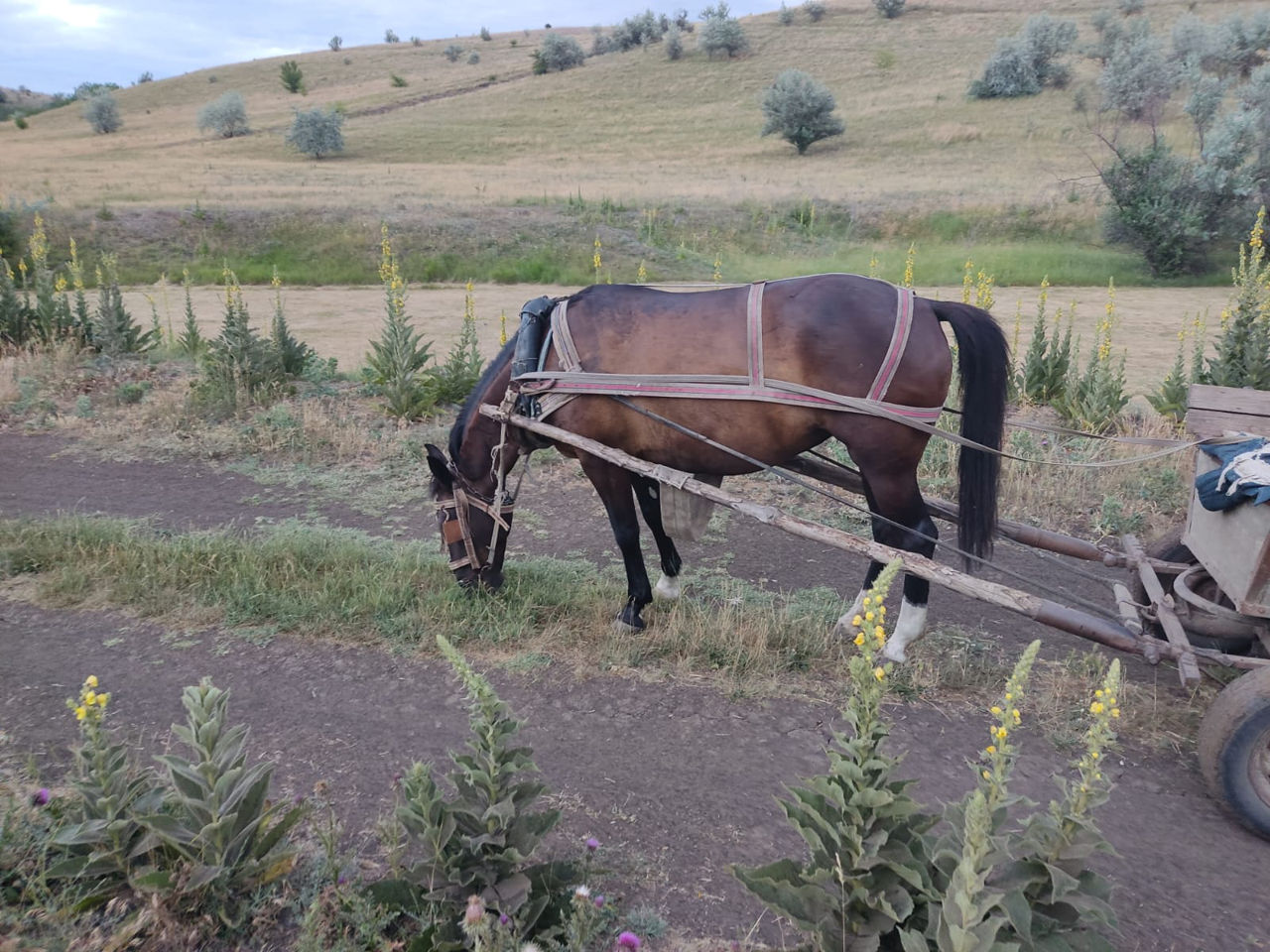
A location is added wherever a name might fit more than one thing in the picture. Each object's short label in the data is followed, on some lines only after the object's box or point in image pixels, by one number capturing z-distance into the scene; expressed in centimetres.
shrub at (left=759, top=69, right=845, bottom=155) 4025
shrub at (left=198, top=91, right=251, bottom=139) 5178
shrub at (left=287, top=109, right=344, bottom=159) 4316
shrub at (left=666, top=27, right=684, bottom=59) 6295
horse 425
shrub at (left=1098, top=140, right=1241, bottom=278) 2038
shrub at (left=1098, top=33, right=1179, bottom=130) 3108
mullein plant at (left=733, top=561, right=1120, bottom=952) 213
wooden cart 319
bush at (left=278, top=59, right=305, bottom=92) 6875
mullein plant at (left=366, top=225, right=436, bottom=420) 880
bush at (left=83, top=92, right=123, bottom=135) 5644
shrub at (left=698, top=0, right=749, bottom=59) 6062
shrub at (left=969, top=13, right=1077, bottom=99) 4491
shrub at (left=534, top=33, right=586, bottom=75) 6588
